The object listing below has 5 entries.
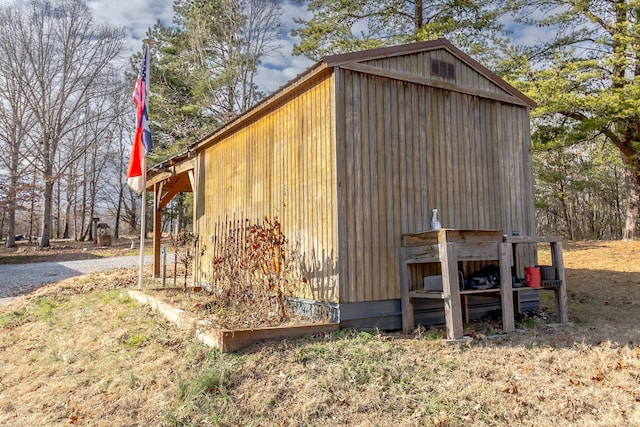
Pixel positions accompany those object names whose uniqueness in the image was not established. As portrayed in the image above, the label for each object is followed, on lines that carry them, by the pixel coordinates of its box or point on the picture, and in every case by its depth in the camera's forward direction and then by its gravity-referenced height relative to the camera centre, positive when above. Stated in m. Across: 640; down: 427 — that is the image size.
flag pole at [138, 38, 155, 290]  7.74 +1.11
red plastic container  5.21 -0.48
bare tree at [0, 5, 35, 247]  19.12 +5.89
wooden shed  4.82 +0.96
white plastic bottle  5.07 +0.21
